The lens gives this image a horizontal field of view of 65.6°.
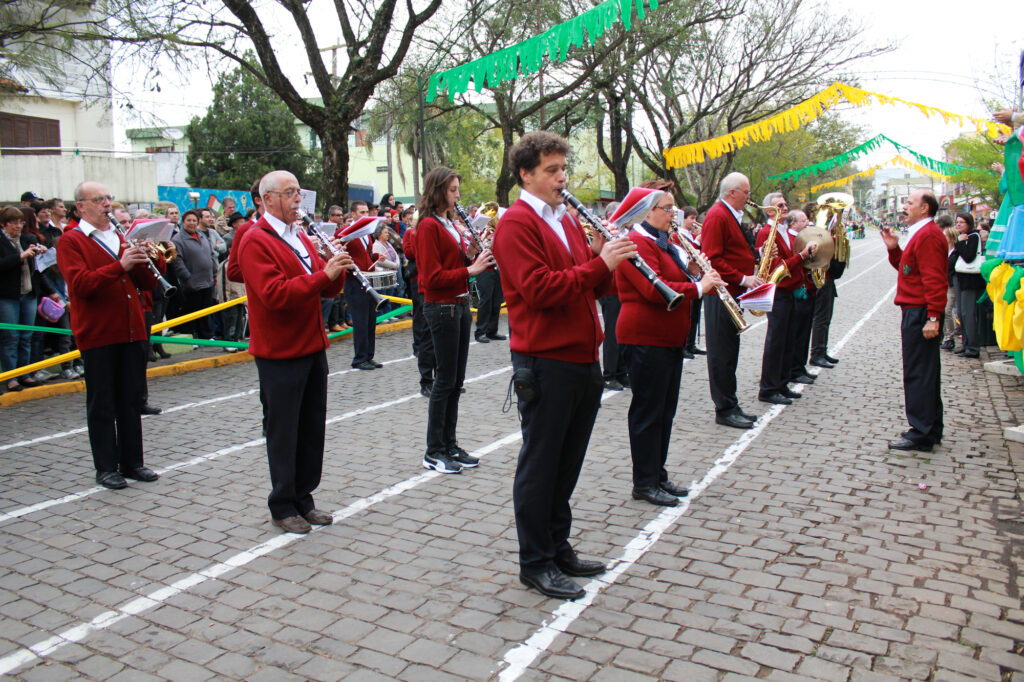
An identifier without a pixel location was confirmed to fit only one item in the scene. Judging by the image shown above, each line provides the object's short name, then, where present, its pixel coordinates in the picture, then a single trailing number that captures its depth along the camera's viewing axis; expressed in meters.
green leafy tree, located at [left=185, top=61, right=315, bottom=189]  38.59
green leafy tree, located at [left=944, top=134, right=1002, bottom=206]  26.80
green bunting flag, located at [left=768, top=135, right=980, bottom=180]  21.64
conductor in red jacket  6.37
